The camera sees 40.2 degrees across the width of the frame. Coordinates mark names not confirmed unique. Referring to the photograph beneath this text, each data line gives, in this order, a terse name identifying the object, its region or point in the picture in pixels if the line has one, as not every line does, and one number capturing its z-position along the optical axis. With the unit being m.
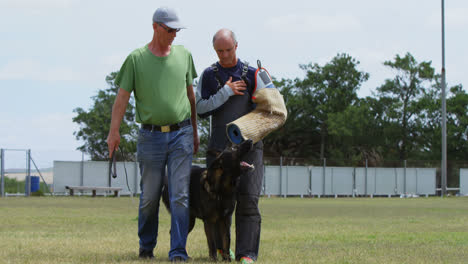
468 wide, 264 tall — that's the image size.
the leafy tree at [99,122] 47.25
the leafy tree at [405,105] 51.78
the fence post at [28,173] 29.58
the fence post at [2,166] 28.88
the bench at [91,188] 29.20
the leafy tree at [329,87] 55.91
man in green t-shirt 5.71
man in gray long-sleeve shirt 5.81
